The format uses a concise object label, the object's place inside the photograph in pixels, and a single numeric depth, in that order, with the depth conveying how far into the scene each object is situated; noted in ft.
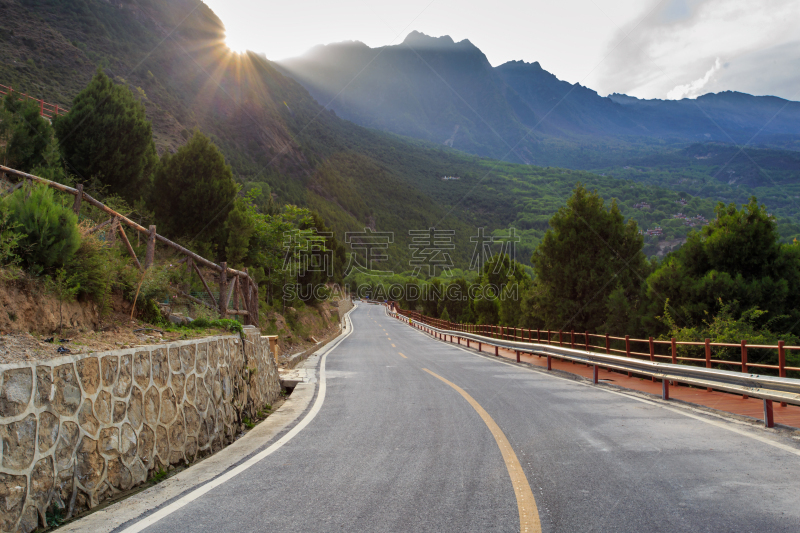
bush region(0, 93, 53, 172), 54.19
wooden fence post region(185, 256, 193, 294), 29.70
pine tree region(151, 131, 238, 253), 67.05
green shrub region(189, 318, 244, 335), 25.00
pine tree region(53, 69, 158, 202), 60.80
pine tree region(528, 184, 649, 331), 64.44
